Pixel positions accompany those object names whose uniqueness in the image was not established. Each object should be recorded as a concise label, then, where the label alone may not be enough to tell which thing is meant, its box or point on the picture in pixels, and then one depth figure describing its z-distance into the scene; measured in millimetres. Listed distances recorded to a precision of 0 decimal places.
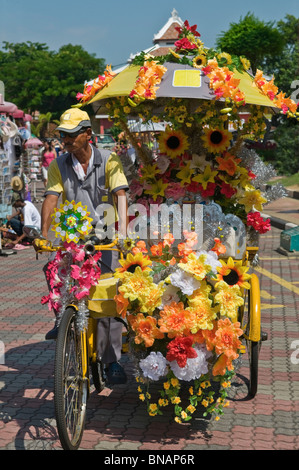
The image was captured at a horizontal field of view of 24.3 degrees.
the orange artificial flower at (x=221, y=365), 4543
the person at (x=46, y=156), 22469
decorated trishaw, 4525
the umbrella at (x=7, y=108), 14760
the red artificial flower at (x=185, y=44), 5535
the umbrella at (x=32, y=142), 25470
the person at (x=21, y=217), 13227
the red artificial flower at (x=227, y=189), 5598
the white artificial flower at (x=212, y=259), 4621
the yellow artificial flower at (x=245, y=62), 5520
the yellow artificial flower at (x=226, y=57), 5402
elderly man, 4918
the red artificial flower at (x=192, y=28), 5695
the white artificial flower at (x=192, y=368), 4488
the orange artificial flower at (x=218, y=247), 4824
